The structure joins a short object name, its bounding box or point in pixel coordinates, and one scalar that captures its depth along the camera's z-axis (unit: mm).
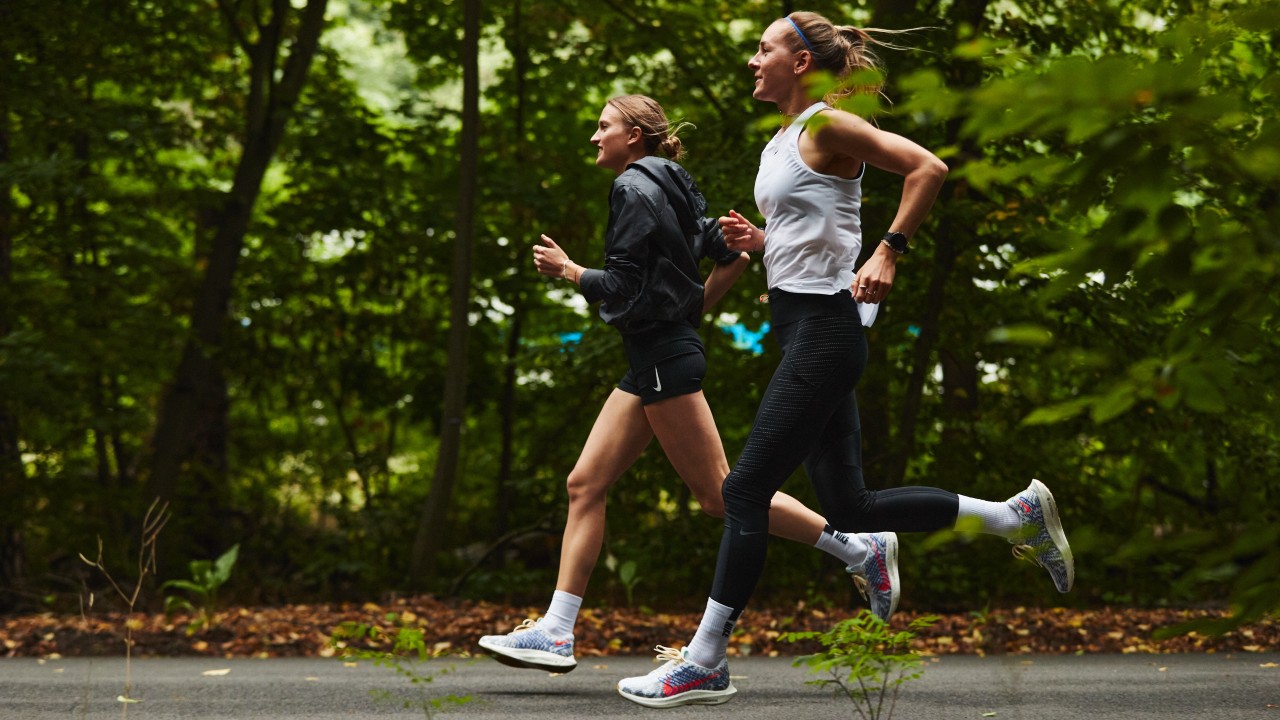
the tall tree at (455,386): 9438
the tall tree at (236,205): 10845
